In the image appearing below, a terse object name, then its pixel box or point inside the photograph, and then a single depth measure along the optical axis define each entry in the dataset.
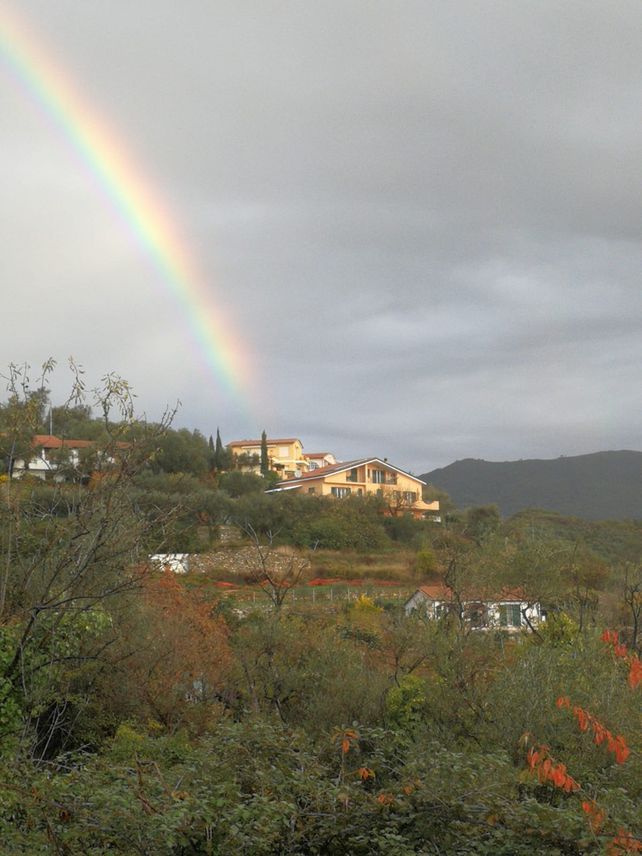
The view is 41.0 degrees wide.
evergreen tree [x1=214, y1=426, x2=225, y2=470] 72.00
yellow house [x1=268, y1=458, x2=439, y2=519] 69.57
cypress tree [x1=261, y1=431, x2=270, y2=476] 77.62
